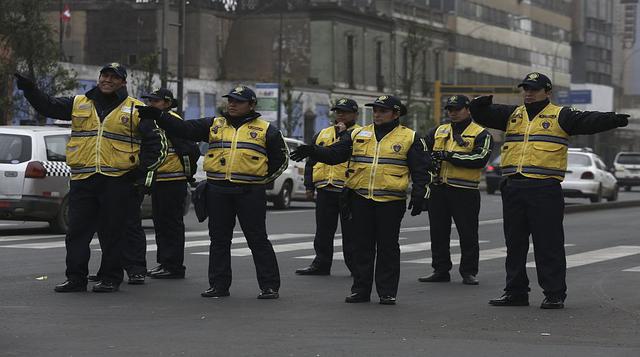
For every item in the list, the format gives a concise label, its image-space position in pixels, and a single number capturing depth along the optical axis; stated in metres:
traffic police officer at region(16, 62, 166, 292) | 12.53
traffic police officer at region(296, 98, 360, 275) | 14.91
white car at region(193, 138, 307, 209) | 31.23
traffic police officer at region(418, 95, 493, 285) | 14.28
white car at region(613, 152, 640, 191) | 56.94
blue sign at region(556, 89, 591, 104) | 88.46
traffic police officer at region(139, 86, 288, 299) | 12.34
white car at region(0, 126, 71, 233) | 19.97
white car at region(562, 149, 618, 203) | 36.44
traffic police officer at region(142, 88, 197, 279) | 14.16
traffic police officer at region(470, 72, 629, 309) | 11.85
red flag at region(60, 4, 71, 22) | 62.53
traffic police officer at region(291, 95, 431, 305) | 12.13
